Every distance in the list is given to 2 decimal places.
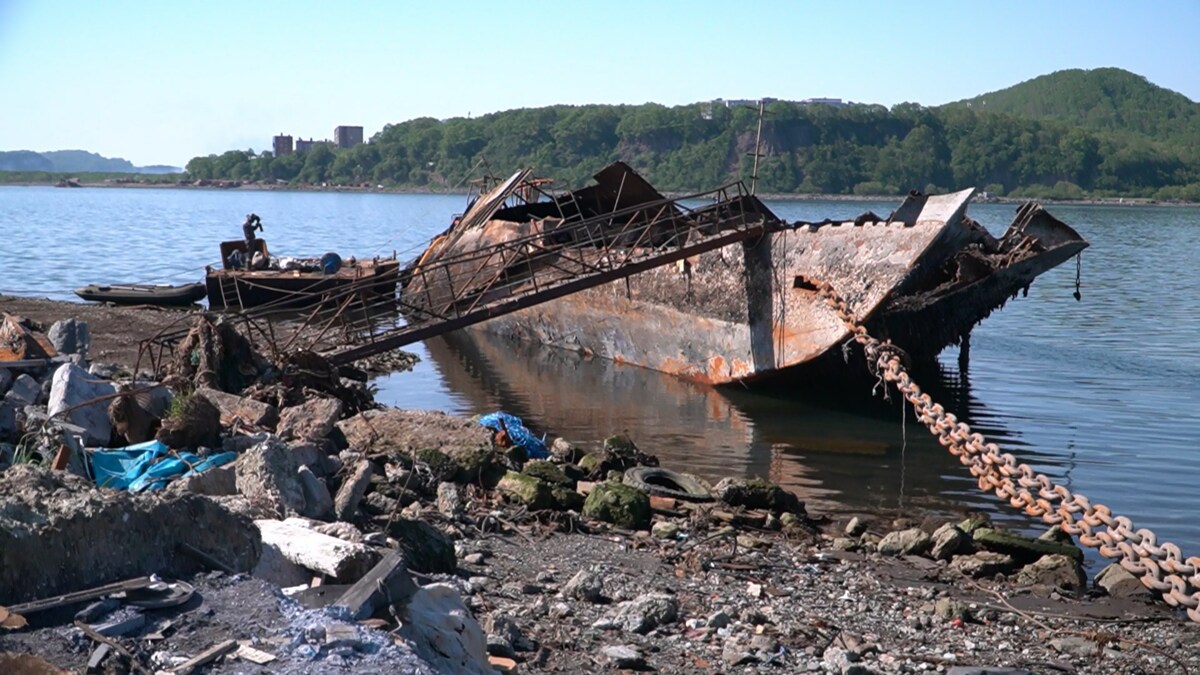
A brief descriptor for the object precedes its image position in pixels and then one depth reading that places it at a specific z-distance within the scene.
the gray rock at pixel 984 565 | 8.80
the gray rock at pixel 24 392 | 9.44
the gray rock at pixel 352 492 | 7.74
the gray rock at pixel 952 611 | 7.50
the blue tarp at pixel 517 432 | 11.57
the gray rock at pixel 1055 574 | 8.66
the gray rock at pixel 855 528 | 9.84
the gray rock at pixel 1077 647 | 7.11
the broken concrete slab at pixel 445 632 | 4.88
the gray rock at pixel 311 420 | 9.84
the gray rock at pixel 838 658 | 6.31
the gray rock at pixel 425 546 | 7.19
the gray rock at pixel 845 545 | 9.36
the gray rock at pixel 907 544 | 9.24
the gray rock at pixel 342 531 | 5.95
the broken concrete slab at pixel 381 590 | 4.71
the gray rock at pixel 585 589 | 7.24
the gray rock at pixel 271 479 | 7.00
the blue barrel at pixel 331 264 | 27.33
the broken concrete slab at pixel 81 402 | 8.96
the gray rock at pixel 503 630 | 6.13
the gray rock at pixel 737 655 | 6.35
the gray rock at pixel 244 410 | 10.46
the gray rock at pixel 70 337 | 13.80
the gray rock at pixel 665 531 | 9.09
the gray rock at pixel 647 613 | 6.73
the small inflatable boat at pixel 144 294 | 25.81
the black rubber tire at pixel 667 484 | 10.30
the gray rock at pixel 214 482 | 7.20
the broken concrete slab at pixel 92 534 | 4.34
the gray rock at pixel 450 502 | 8.84
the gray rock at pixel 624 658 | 6.17
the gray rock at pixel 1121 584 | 8.48
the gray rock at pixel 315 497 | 7.48
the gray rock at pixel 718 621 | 6.84
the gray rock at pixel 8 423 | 8.55
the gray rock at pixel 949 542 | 9.18
